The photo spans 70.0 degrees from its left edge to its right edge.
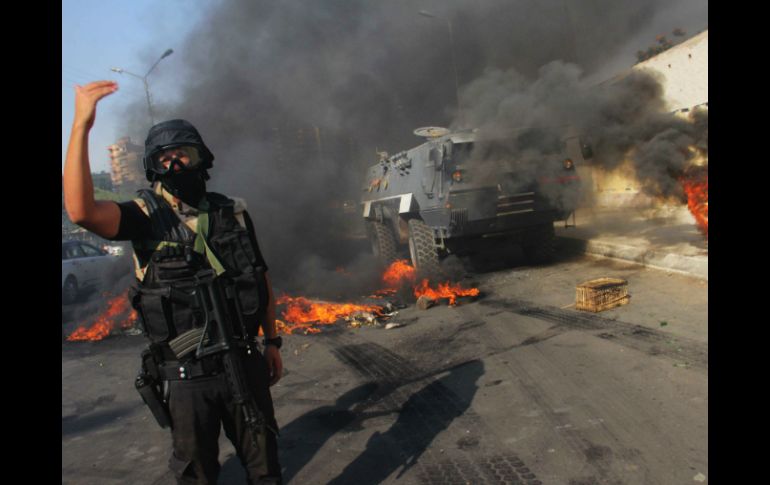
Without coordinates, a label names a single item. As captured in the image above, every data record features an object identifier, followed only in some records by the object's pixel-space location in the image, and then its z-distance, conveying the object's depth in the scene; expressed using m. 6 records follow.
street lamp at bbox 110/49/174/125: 13.85
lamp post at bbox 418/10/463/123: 13.93
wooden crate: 5.51
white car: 10.84
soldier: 1.95
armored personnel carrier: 7.72
